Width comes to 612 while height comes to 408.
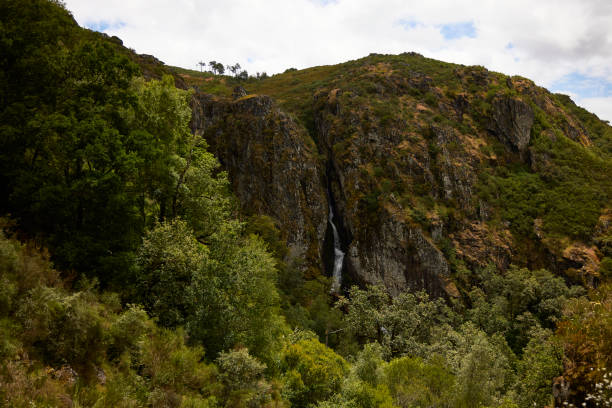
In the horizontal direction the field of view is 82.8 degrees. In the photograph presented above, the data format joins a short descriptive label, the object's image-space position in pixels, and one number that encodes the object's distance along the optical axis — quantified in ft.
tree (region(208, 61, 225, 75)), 517.14
